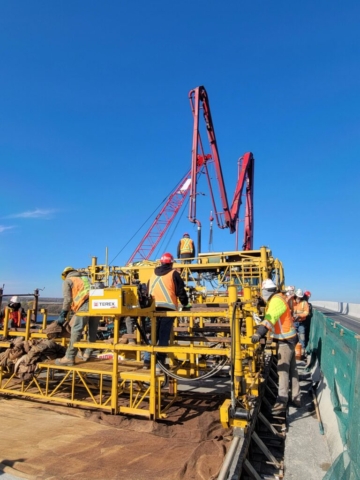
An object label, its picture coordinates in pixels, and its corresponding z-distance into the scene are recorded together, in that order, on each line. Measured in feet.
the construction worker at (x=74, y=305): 17.10
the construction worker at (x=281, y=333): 17.16
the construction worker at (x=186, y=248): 44.60
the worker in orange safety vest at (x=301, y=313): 33.22
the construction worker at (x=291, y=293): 35.26
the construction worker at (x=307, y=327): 36.32
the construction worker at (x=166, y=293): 16.61
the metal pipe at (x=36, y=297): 33.87
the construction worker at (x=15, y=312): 28.68
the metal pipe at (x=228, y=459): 9.65
